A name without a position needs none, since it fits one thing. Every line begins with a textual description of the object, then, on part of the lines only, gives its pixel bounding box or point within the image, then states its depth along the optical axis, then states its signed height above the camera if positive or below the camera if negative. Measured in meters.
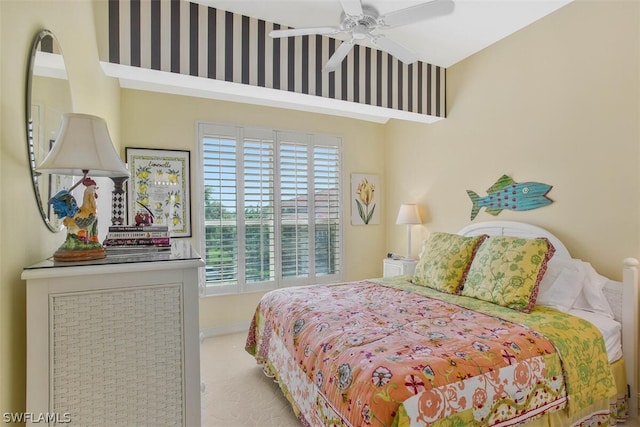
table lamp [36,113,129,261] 1.11 +0.16
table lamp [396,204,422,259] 3.87 -0.06
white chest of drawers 1.05 -0.45
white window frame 3.63 +0.01
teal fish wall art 2.76 +0.12
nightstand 3.86 -0.69
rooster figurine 1.17 -0.05
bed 1.44 -0.71
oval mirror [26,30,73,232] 1.18 +0.41
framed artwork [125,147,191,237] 3.41 +0.27
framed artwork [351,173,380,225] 4.49 +0.16
